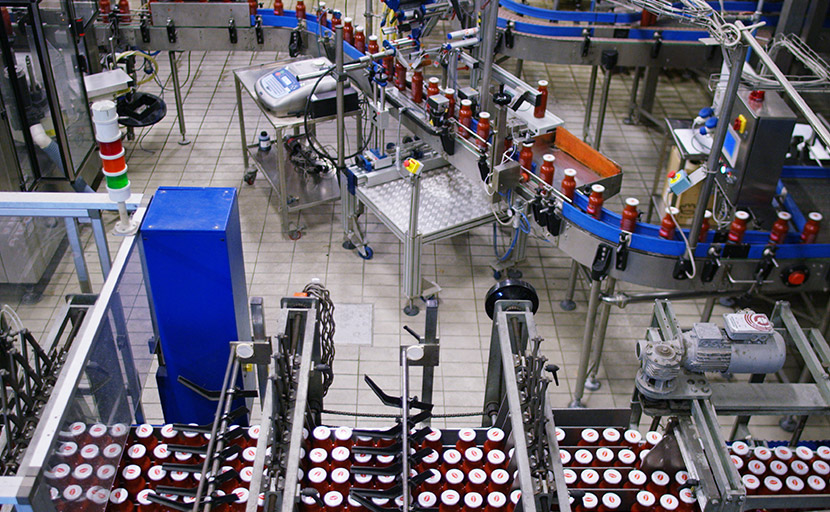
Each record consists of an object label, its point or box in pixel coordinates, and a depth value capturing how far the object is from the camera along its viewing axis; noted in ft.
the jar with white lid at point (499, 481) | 9.31
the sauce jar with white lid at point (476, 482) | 9.37
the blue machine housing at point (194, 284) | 10.27
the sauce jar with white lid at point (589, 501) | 9.44
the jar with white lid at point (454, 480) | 9.43
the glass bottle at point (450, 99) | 16.79
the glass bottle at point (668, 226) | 13.66
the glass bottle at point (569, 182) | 14.34
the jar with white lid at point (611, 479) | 9.74
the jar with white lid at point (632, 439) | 10.37
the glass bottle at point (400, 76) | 18.58
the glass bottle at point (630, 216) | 13.28
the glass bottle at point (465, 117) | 16.30
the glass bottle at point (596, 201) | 13.88
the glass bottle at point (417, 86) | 17.75
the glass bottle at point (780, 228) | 13.57
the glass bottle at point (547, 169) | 14.70
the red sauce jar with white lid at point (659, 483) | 9.62
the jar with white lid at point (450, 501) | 9.16
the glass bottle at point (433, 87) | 16.99
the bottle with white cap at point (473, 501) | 9.13
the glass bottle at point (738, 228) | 13.30
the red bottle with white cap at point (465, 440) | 9.96
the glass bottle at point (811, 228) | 13.60
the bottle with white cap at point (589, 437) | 10.36
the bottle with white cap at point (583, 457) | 10.00
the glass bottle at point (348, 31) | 20.44
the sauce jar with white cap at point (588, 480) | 9.75
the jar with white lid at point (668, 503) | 9.34
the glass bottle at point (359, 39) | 20.49
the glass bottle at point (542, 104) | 17.12
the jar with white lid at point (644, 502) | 9.39
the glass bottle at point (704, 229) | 13.66
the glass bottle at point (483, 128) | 15.98
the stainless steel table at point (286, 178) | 19.90
